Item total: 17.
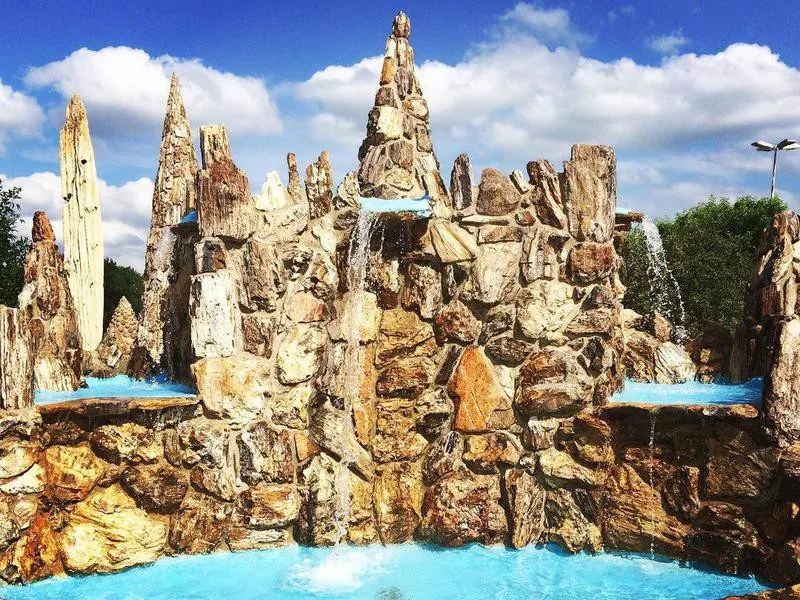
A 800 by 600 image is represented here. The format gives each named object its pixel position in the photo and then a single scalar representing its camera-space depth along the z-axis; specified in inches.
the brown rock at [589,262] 274.7
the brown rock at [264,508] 262.8
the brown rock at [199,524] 257.1
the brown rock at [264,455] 264.1
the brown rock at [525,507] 266.4
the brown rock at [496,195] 281.9
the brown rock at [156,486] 251.4
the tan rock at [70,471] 242.7
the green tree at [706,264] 695.7
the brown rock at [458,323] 278.7
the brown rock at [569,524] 262.7
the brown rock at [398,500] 274.1
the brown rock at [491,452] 272.1
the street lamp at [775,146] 690.2
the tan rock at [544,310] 273.6
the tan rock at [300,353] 274.1
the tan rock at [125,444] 247.4
